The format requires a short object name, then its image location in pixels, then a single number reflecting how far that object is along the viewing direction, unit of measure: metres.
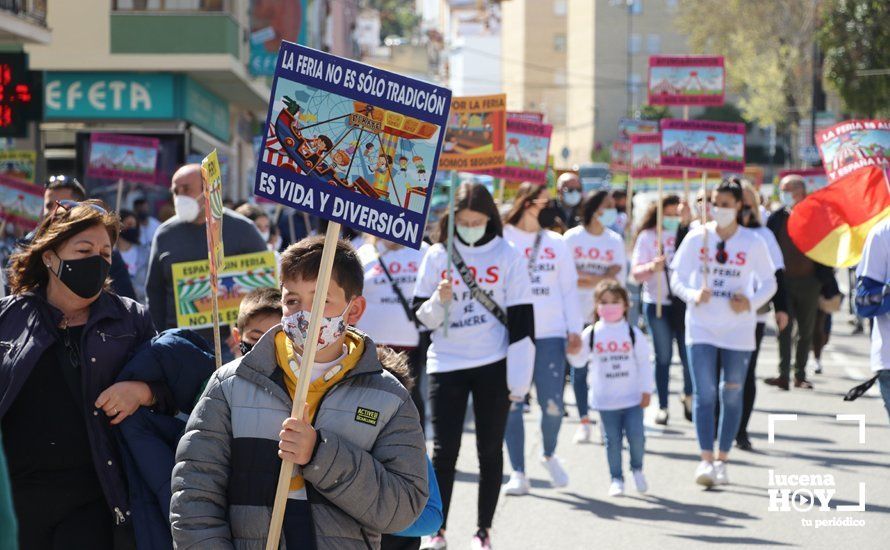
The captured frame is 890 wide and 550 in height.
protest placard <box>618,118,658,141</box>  31.08
